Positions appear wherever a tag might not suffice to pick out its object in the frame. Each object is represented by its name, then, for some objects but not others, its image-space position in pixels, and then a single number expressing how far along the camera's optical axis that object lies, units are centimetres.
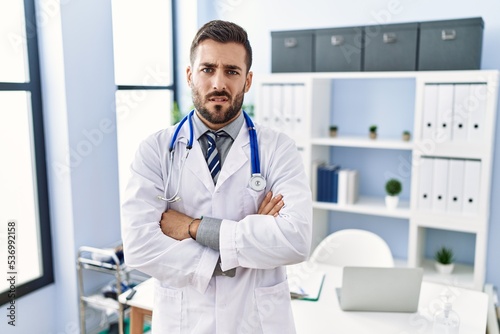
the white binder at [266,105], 321
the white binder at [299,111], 309
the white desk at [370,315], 175
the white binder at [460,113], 264
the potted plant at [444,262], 290
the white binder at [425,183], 280
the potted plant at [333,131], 322
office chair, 255
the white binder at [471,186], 267
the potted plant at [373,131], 306
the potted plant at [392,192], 298
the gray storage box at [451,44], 264
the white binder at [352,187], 311
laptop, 178
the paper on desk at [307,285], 198
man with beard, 138
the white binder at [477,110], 260
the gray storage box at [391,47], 280
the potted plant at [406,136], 297
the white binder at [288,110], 313
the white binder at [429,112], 272
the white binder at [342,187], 310
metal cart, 264
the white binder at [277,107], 317
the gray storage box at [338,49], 293
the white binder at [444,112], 268
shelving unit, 266
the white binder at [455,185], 271
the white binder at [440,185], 275
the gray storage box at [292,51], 308
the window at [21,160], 254
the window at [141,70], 326
